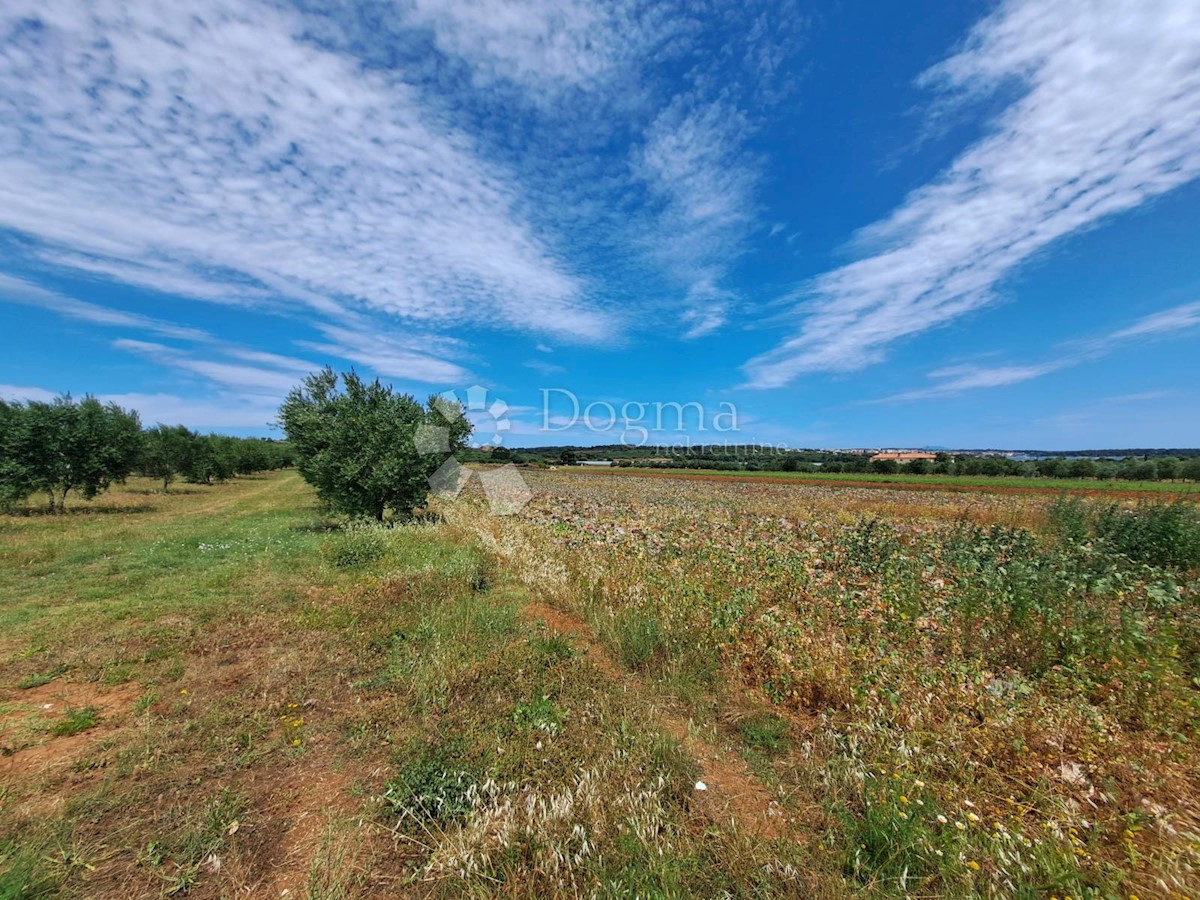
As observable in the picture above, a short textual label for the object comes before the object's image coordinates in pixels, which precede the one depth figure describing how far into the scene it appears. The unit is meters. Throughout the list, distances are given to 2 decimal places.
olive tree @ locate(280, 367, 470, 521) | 15.37
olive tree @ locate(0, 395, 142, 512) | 21.00
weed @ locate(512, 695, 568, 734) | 4.07
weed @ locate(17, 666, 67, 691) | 4.93
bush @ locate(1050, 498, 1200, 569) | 8.69
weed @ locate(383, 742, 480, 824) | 3.21
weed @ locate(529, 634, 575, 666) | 5.50
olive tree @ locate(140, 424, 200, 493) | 38.02
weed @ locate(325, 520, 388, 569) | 10.41
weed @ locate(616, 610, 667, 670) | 5.71
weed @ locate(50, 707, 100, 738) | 4.10
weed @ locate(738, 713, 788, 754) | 4.19
